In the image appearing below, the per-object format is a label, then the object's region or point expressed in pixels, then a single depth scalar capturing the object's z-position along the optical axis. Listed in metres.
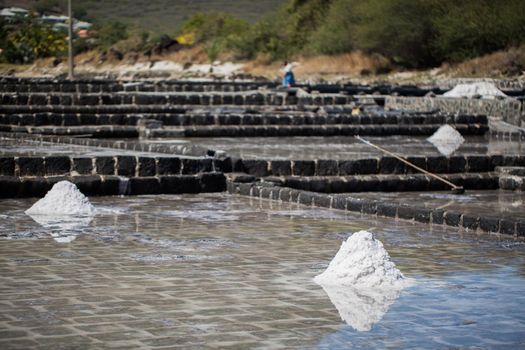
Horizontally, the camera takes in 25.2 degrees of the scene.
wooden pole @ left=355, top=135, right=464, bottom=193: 15.98
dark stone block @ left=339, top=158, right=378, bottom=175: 16.84
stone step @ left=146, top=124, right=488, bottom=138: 24.17
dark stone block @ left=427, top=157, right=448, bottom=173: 17.42
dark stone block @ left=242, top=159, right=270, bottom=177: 16.45
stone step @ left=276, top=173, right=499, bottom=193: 16.14
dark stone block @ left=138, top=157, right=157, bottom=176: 15.52
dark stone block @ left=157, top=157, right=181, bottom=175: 15.55
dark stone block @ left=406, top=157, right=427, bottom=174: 17.18
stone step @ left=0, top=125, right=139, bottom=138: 23.69
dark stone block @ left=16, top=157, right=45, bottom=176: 15.24
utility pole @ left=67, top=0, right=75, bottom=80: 55.12
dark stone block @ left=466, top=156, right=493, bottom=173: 17.77
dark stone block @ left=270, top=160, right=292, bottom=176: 16.58
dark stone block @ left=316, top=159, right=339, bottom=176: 16.77
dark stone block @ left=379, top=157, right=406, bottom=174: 16.97
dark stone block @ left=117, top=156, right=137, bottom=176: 15.52
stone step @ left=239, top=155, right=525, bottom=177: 16.53
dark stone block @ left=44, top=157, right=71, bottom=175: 15.36
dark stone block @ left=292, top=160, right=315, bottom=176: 16.72
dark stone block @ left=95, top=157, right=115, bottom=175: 15.55
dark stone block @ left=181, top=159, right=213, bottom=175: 15.77
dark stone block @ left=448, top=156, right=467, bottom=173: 17.61
